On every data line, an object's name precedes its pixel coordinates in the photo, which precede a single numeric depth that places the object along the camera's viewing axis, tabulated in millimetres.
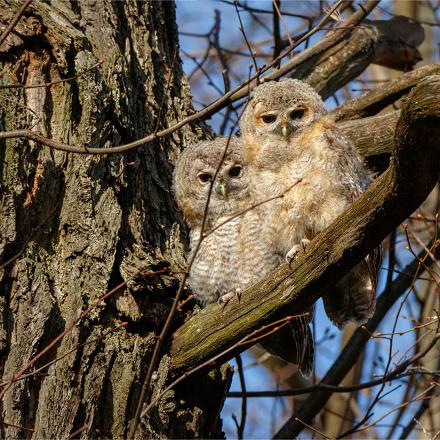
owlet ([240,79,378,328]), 7562
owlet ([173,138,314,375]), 8133
